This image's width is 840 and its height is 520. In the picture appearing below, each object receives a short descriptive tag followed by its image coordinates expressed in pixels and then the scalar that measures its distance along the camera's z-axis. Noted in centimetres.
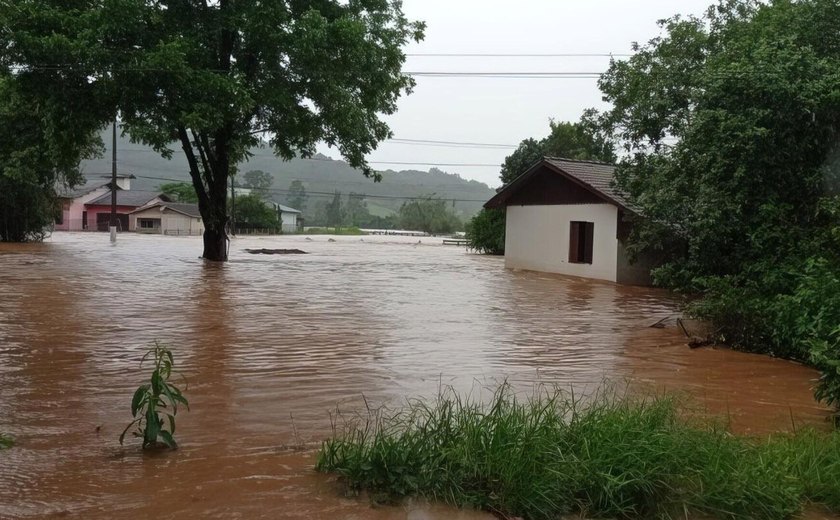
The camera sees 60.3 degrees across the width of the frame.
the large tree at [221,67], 2006
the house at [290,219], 9381
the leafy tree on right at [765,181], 1041
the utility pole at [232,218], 6076
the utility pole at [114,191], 4188
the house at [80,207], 7225
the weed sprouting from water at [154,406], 504
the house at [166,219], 7288
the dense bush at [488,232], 4449
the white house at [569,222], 2400
